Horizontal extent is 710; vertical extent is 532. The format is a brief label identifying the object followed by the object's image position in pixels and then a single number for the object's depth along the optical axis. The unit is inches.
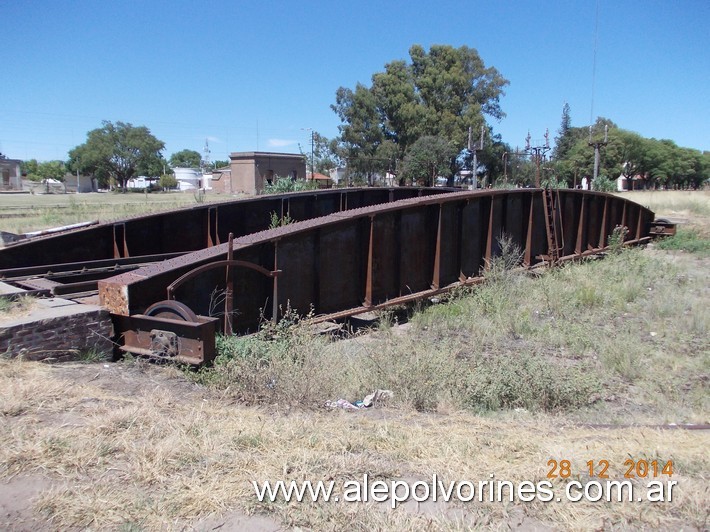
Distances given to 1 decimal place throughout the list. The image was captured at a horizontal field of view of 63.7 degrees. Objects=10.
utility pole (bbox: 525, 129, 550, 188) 521.7
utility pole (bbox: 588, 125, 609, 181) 1584.6
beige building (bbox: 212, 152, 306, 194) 2507.4
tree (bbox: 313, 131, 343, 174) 2449.6
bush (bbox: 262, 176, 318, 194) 1122.0
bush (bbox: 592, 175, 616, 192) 1515.7
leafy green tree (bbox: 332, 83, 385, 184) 2319.1
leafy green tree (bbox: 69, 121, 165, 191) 3553.2
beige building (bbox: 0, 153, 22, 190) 3320.4
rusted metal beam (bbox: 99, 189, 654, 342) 254.7
